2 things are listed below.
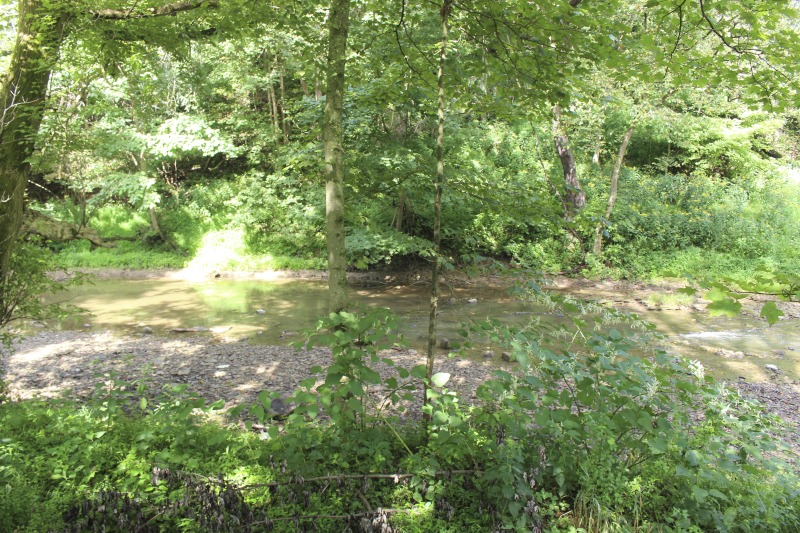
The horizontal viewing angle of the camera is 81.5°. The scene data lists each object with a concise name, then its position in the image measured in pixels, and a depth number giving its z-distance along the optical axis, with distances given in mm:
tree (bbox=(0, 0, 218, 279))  3938
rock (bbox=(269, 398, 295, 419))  4779
